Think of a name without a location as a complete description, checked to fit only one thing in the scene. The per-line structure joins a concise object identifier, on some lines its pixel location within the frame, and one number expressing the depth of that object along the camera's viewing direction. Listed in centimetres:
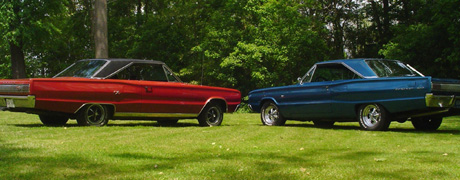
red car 1122
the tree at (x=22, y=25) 3272
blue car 1098
